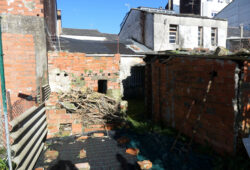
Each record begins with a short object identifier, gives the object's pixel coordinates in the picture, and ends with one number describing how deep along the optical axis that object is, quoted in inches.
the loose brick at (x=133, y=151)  175.5
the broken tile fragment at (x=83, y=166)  148.4
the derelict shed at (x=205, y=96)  151.6
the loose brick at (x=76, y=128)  221.3
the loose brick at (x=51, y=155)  165.1
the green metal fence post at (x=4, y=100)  100.9
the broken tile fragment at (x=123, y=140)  202.0
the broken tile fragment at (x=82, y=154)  170.9
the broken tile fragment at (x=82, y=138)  208.2
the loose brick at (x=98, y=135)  219.3
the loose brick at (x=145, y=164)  149.6
